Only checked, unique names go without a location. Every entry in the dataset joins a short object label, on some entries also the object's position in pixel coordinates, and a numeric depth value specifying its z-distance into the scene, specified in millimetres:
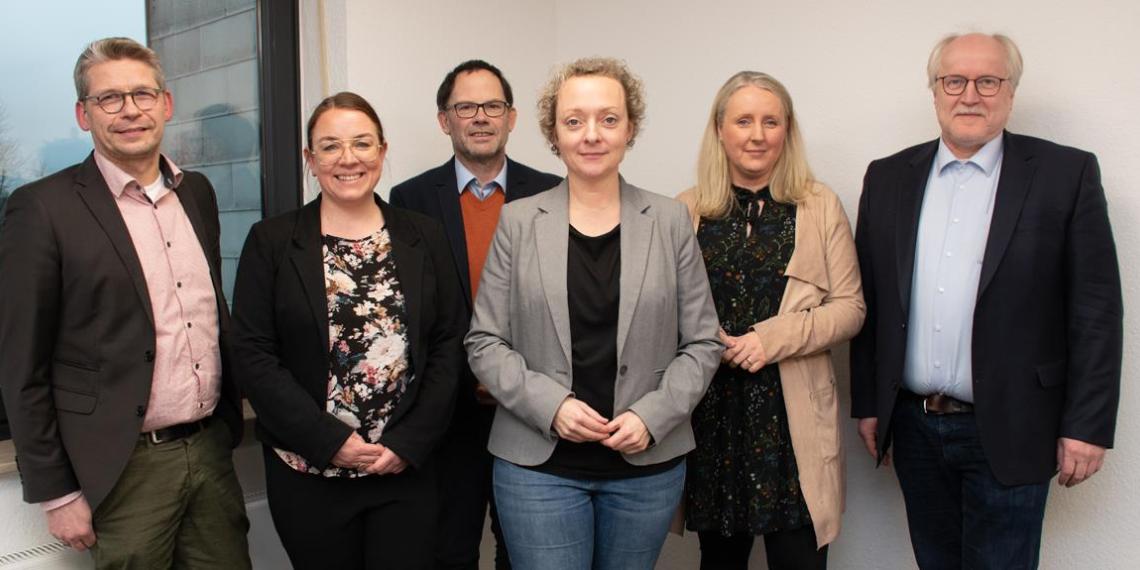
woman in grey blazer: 1812
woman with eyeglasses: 1894
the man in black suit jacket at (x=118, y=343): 1798
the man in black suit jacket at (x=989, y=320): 1986
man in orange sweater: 2381
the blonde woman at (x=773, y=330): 2150
